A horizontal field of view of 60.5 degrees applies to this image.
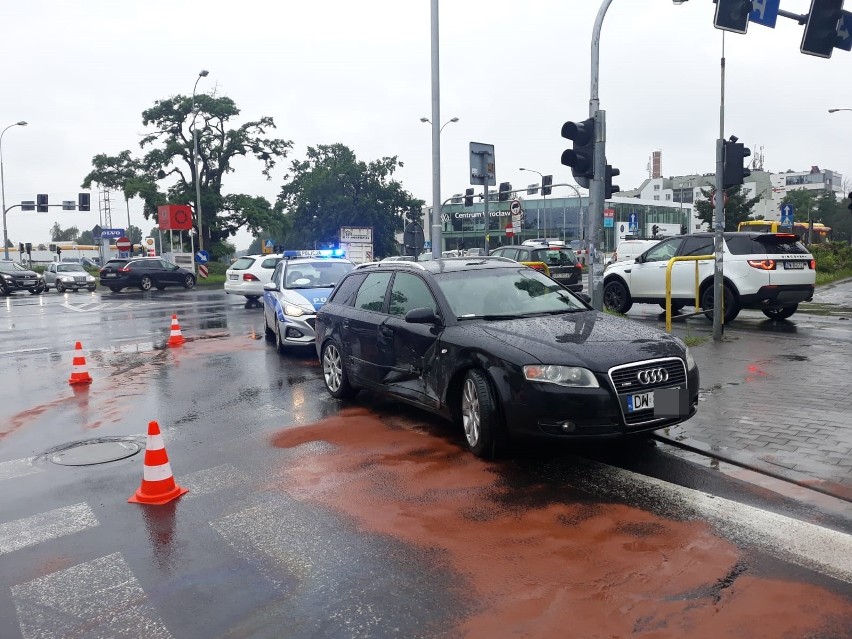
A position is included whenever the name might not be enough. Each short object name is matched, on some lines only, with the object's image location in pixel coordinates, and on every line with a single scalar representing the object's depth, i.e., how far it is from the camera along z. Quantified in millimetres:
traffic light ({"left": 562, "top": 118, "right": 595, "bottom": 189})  10305
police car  11938
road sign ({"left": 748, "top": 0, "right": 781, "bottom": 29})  12133
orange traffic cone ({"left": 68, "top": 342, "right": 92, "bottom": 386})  9992
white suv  12938
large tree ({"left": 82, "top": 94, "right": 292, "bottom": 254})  50719
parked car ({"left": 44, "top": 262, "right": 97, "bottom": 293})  37062
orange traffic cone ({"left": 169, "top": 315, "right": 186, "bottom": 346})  13930
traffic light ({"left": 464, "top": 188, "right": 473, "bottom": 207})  40312
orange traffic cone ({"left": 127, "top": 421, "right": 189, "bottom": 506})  5176
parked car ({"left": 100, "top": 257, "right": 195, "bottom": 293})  35594
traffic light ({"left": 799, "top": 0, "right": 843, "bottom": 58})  12266
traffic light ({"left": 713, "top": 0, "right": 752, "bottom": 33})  11461
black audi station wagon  5301
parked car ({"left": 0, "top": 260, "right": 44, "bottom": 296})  33969
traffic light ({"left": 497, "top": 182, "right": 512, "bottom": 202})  38809
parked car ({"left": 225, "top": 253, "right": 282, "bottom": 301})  23500
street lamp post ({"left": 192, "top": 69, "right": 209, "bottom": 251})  47094
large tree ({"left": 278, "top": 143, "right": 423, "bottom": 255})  73375
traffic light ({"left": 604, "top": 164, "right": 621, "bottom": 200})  10898
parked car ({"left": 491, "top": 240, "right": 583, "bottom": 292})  19422
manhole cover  6277
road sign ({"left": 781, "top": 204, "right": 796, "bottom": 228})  34500
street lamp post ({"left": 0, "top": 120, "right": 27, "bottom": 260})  52059
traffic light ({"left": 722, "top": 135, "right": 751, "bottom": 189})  11031
